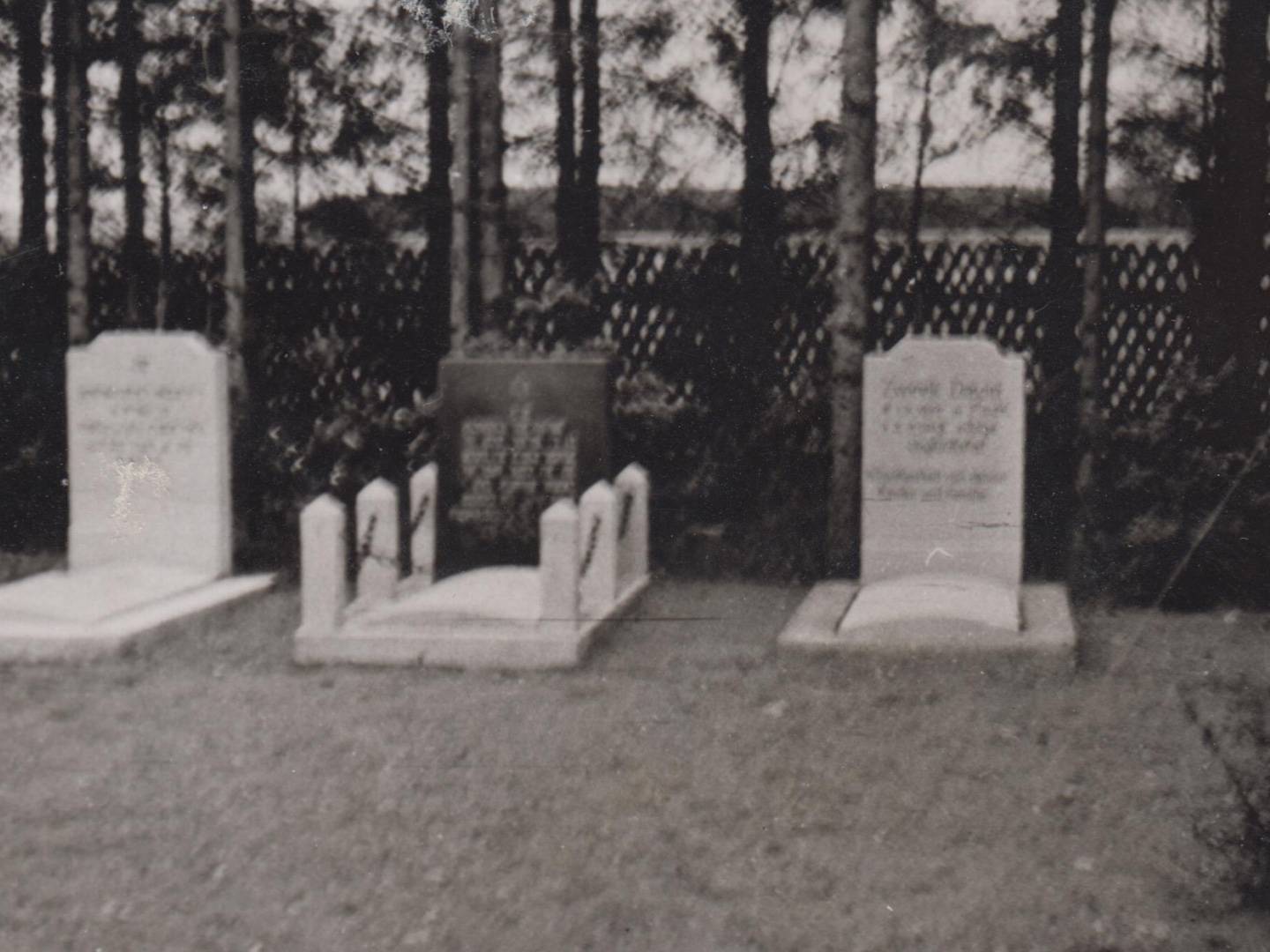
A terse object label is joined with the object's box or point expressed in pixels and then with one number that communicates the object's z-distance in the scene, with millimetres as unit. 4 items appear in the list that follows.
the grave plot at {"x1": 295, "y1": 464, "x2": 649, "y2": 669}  7504
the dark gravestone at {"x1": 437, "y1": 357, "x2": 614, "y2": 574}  8820
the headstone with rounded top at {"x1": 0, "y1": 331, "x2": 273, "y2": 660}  9180
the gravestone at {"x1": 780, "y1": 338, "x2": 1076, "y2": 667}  8625
